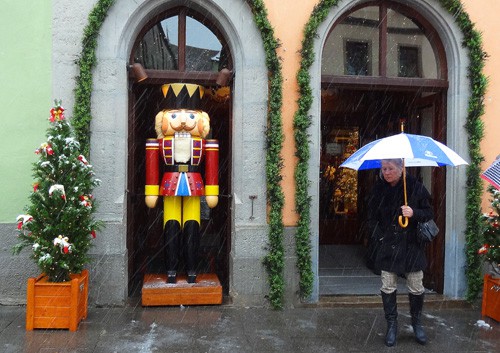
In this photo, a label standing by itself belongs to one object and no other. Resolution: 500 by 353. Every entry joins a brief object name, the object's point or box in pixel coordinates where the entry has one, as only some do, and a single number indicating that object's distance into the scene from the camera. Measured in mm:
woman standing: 5562
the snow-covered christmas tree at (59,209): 5934
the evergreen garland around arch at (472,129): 7180
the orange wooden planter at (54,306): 5992
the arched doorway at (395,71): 7594
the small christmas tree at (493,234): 6672
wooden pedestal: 6980
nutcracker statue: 7098
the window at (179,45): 7371
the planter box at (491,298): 6695
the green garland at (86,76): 6754
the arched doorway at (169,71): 7344
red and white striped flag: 5223
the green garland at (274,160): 7043
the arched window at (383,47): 7629
